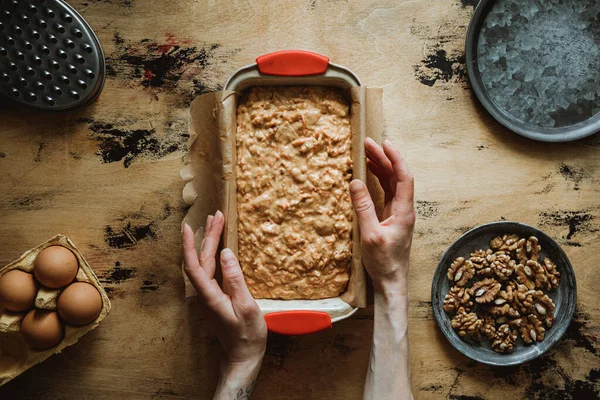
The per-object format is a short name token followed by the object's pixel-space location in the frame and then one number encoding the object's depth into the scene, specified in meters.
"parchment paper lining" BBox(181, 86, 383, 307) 1.27
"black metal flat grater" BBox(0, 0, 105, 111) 1.38
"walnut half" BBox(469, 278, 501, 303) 1.42
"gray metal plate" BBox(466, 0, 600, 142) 1.44
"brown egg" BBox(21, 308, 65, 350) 1.27
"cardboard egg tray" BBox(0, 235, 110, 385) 1.30
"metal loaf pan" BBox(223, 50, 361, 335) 1.24
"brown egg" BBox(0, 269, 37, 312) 1.27
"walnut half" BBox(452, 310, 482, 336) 1.42
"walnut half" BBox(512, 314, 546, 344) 1.43
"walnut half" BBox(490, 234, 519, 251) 1.42
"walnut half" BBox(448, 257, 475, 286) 1.42
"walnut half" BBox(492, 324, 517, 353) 1.42
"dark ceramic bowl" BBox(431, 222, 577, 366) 1.42
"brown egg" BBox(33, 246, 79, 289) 1.26
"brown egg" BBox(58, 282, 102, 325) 1.27
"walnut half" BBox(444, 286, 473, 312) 1.42
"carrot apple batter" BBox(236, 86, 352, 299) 1.28
